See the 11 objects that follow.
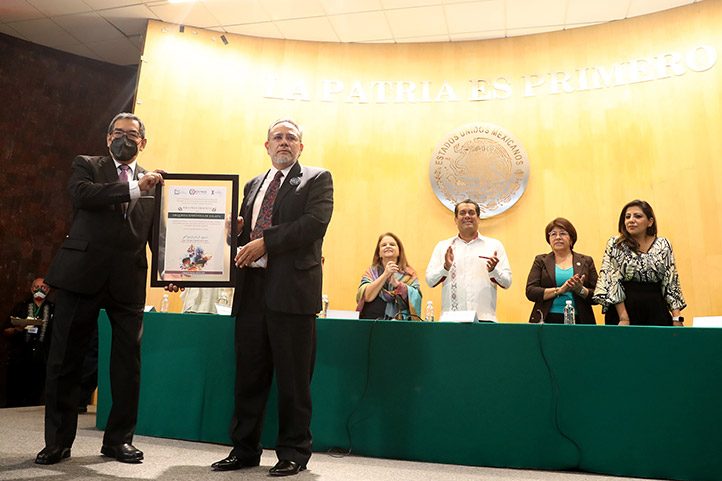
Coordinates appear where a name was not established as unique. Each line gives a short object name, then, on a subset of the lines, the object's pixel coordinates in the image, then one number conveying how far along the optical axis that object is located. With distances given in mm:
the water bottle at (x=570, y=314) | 2898
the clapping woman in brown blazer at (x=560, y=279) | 3461
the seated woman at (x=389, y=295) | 3678
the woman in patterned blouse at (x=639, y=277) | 3146
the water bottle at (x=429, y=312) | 3605
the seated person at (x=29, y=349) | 5379
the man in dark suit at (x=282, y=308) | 2301
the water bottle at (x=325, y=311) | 3279
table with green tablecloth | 2486
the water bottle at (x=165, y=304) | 4186
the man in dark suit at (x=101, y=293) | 2303
